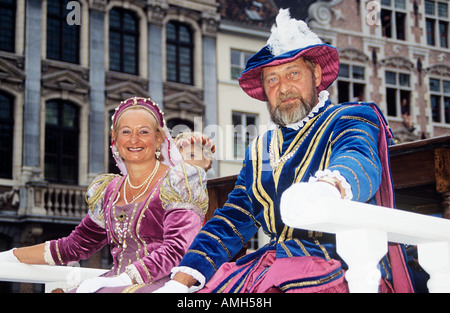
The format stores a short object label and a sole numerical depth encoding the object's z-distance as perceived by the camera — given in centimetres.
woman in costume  227
